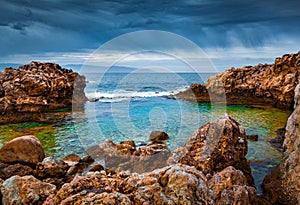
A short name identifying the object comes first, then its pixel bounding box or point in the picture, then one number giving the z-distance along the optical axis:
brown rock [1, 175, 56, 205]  6.36
